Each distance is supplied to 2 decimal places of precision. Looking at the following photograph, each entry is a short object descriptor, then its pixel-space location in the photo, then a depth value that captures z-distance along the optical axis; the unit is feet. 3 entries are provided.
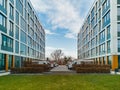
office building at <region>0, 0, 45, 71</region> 46.65
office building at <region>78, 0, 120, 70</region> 53.60
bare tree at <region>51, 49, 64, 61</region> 182.30
